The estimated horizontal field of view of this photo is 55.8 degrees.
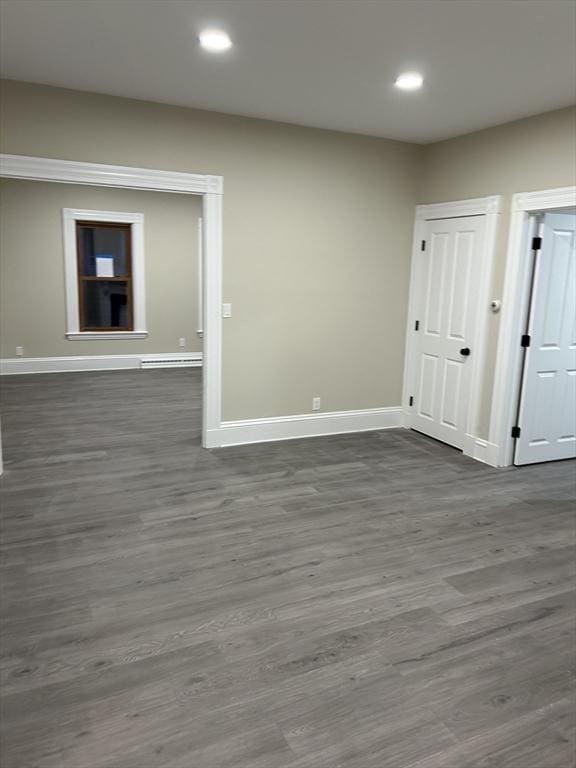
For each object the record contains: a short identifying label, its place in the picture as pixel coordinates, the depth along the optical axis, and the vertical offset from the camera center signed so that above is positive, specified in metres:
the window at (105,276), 7.94 +0.05
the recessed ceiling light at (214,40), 2.82 +1.28
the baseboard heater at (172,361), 8.55 -1.25
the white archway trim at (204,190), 3.89 +0.71
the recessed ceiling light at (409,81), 3.31 +1.30
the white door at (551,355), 4.32 -0.47
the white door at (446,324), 4.77 -0.28
